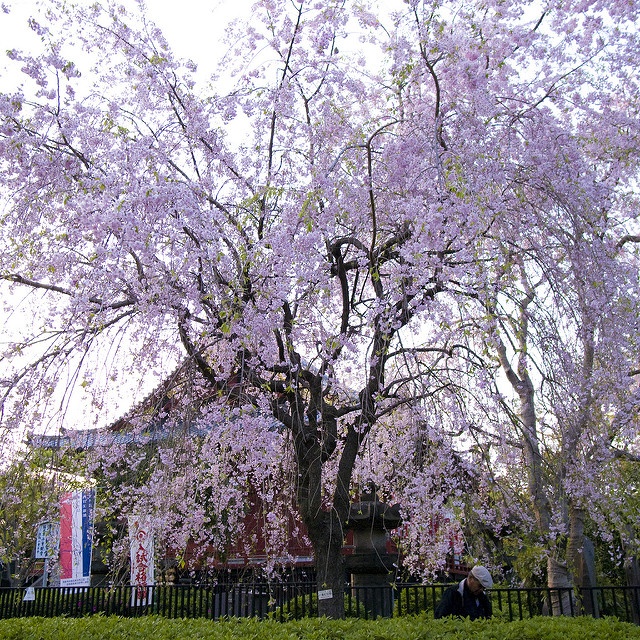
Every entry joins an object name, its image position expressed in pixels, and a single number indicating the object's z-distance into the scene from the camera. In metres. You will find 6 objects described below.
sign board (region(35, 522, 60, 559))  6.46
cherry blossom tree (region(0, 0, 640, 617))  5.01
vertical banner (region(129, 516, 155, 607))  5.82
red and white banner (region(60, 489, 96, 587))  7.08
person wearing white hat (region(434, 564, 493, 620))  5.22
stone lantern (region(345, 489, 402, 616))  7.41
